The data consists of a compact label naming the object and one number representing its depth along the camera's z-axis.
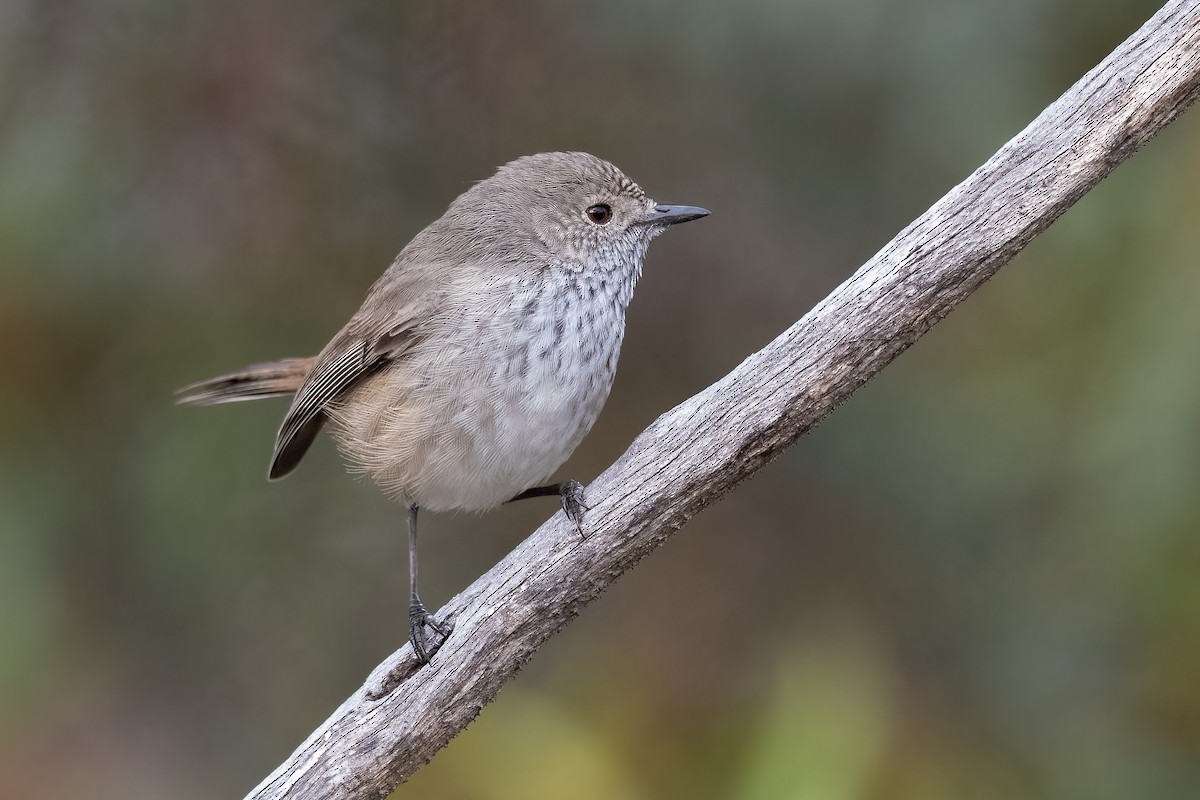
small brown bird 5.88
